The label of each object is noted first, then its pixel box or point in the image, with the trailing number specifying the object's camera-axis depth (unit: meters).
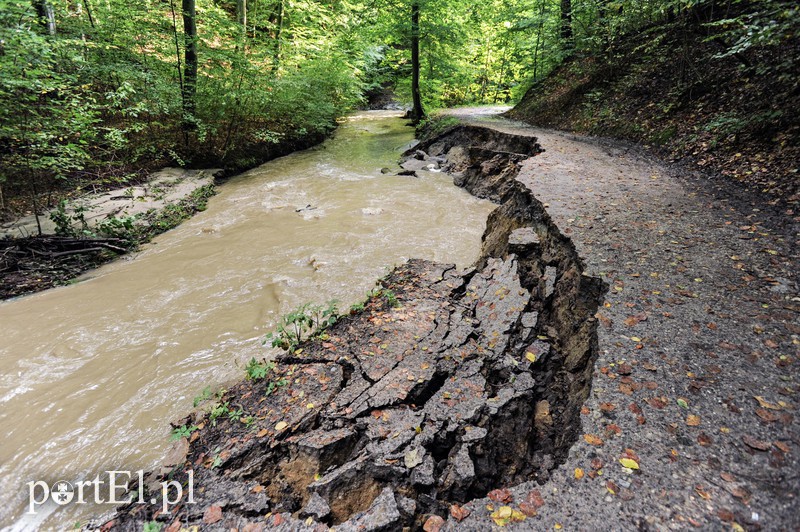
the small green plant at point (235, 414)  3.17
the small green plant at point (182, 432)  3.11
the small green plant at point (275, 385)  3.38
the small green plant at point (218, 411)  3.20
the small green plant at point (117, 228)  7.02
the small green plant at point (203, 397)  3.43
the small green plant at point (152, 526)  2.26
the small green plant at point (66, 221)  6.56
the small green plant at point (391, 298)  4.61
